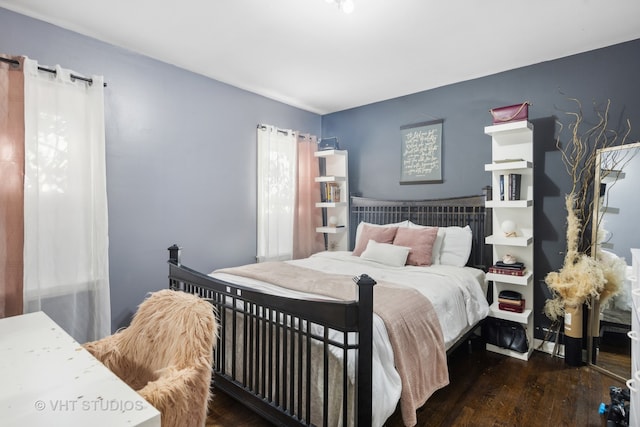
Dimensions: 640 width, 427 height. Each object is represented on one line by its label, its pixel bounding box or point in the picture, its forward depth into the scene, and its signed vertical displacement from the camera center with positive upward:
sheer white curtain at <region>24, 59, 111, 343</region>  2.14 +0.02
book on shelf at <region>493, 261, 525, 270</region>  2.72 -0.50
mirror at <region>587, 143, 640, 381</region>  2.33 -0.23
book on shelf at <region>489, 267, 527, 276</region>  2.70 -0.55
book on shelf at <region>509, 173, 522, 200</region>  2.80 +0.17
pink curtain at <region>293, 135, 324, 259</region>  4.01 +0.04
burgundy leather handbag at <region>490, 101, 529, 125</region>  2.71 +0.80
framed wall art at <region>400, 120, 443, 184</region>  3.55 +0.60
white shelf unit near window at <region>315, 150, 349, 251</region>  4.12 +0.09
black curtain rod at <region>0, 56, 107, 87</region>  2.04 +0.93
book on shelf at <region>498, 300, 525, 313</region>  2.75 -0.87
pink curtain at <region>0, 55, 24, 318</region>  2.02 +0.12
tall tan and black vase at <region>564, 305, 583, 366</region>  2.55 -1.01
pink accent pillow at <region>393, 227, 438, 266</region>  2.98 -0.34
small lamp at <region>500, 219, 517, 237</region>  2.86 -0.19
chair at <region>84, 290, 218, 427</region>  0.96 -0.53
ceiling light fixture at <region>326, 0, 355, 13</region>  1.88 +1.18
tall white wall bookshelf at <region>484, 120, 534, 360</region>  2.72 -0.05
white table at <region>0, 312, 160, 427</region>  0.77 -0.51
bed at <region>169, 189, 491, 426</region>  1.44 -0.70
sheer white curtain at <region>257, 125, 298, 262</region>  3.66 +0.17
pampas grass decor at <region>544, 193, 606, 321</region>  2.44 -0.54
